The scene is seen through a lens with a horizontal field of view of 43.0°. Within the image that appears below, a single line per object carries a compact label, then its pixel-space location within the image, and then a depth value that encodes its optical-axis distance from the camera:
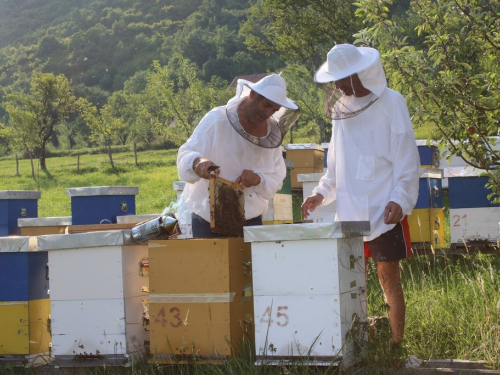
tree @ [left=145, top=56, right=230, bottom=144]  22.33
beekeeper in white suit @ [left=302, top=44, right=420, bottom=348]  3.10
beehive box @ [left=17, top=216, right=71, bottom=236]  5.55
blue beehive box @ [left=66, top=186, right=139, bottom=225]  5.71
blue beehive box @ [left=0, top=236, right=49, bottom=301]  3.60
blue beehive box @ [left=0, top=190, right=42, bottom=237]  5.80
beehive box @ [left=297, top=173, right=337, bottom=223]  6.49
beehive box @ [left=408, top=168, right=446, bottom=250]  6.38
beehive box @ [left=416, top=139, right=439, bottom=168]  8.62
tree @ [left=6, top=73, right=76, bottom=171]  32.22
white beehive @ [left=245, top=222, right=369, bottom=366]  2.70
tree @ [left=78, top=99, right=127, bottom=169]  31.88
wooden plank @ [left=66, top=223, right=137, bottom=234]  3.82
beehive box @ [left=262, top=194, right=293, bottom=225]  6.92
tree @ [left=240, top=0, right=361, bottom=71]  23.64
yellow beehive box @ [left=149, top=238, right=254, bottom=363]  3.00
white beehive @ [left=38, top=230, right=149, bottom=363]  3.17
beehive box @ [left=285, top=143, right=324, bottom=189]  10.40
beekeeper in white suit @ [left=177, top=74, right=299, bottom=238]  3.45
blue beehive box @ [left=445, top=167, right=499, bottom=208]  6.19
